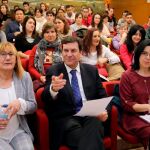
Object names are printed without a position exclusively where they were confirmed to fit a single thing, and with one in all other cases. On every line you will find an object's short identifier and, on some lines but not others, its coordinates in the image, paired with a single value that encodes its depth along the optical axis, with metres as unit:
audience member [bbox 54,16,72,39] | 3.39
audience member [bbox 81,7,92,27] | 5.90
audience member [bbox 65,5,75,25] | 6.12
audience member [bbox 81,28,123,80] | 2.65
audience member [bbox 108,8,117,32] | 6.43
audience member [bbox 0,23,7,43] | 2.80
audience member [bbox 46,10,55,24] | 4.61
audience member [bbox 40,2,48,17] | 6.40
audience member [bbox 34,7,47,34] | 5.26
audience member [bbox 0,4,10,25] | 5.24
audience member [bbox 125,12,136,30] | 5.62
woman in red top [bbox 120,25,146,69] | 2.84
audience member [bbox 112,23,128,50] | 3.92
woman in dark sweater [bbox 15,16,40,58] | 3.20
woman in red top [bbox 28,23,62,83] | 2.48
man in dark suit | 1.50
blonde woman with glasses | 1.49
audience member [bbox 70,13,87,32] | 4.72
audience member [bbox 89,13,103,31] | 4.79
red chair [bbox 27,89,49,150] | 1.62
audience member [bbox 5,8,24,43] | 3.89
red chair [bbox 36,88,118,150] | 1.72
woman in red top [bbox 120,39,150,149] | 1.77
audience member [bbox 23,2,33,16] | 6.11
